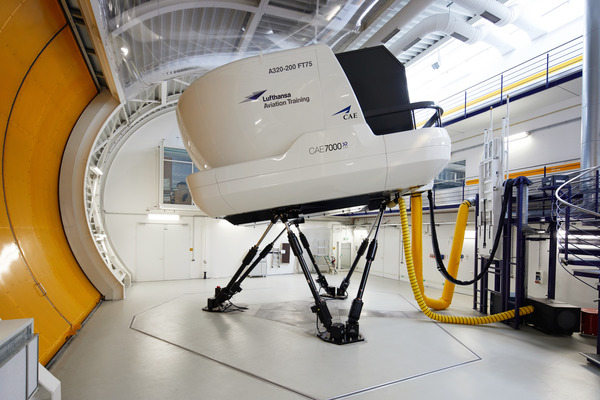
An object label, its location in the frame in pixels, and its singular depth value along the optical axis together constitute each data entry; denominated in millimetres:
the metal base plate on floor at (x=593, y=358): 3721
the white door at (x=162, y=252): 10117
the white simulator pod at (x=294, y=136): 3359
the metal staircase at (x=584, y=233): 4015
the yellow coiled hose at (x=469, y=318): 5289
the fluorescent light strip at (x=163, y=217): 10323
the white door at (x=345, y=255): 13438
